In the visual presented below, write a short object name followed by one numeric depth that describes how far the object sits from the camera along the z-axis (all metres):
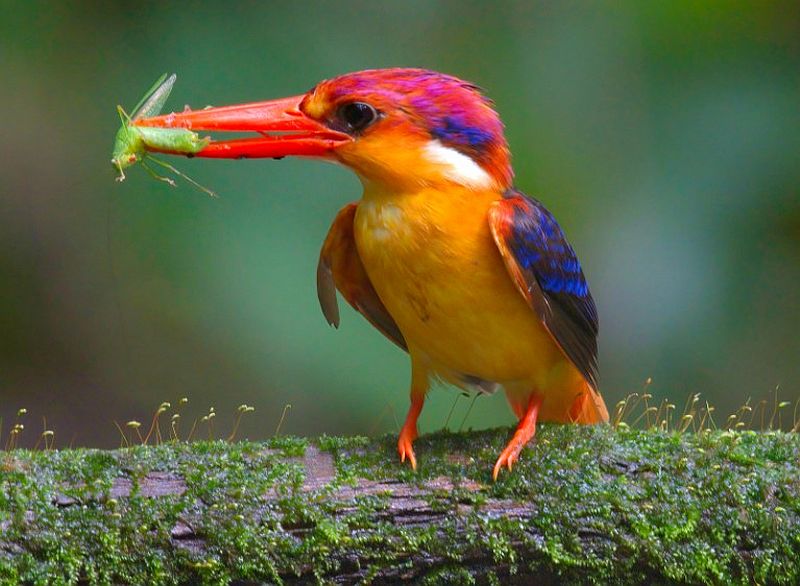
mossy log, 4.87
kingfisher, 5.67
